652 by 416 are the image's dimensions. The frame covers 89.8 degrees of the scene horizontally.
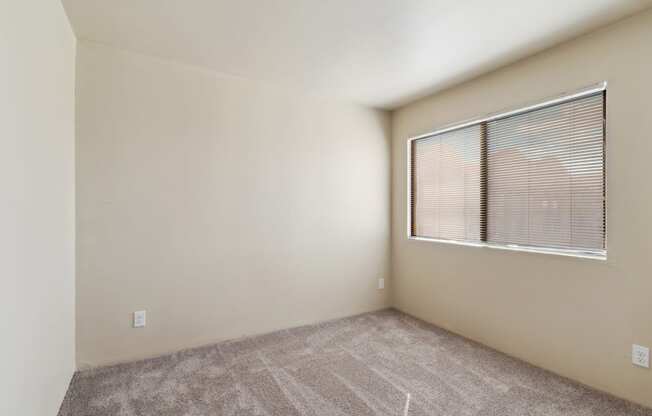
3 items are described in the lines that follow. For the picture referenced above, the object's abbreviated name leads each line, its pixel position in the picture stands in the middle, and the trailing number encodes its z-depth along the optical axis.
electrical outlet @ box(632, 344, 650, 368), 1.96
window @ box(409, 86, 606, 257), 2.26
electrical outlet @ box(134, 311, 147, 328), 2.53
